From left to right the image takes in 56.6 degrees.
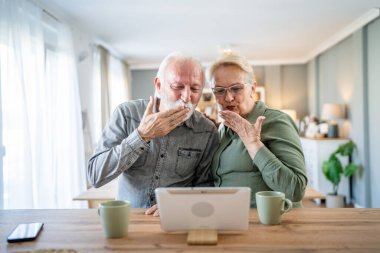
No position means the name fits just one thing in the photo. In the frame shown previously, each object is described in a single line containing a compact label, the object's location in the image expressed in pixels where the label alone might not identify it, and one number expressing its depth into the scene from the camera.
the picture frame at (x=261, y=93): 7.52
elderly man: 1.50
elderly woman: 1.33
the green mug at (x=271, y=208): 1.05
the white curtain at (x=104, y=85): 5.26
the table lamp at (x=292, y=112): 6.74
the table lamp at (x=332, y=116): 5.00
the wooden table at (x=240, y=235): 0.88
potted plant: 4.53
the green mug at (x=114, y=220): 0.96
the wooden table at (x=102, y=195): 2.68
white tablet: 0.94
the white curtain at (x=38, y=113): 2.84
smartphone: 0.95
